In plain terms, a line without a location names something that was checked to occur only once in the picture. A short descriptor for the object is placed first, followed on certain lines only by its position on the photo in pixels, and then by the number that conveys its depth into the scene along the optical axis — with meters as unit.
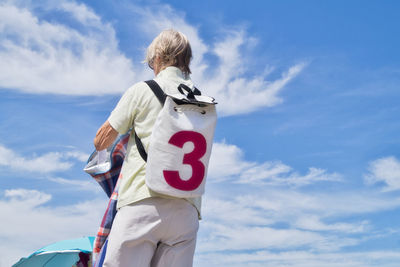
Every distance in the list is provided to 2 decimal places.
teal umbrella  5.11
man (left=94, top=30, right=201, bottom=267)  2.59
